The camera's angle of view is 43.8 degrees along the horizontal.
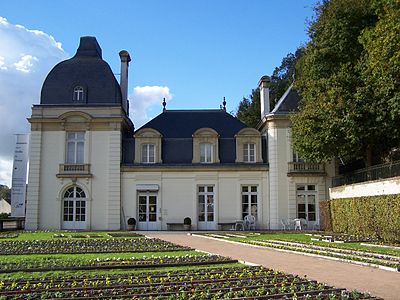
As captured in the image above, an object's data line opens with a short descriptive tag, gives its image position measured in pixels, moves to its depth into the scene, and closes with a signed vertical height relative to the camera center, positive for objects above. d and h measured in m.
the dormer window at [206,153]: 32.22 +4.36
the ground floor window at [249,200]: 31.55 +1.29
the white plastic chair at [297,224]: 29.98 -0.22
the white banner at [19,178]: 30.83 +2.68
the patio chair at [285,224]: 30.69 -0.22
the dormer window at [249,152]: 32.22 +4.39
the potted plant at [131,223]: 30.52 -0.14
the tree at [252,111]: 45.50 +10.26
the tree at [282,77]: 46.84 +13.81
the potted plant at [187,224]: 30.69 -0.19
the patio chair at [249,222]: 30.86 -0.09
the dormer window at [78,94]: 32.25 +8.18
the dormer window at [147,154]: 32.09 +4.29
